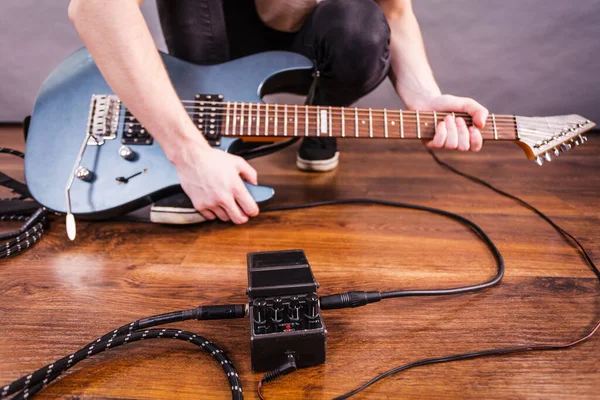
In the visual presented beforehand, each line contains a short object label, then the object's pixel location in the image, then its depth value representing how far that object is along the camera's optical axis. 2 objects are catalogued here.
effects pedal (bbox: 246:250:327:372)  0.46
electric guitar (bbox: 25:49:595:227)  0.81
